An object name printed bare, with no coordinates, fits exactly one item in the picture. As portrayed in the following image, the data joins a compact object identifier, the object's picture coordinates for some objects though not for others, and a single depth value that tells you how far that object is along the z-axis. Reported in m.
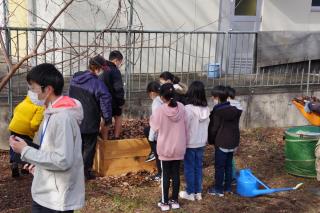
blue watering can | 5.98
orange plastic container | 6.91
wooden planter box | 6.27
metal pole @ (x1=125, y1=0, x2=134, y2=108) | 7.90
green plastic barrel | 6.65
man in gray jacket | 3.14
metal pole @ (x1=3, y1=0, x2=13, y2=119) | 6.71
